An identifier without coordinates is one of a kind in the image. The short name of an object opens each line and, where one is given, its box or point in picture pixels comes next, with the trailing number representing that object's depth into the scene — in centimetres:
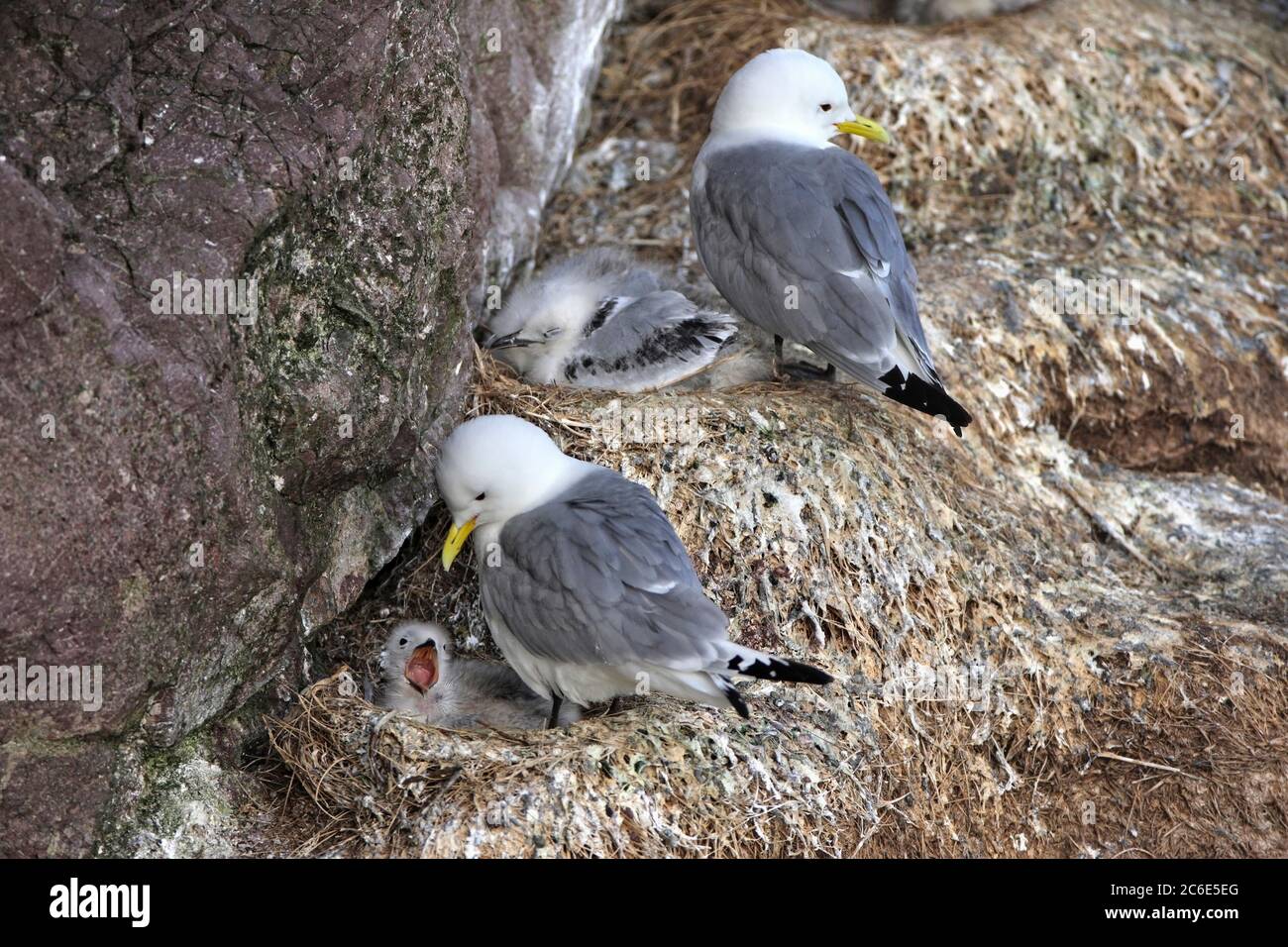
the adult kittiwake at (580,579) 418
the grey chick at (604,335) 550
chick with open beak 467
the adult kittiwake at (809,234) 507
